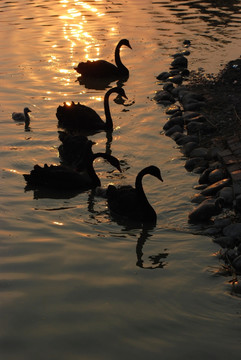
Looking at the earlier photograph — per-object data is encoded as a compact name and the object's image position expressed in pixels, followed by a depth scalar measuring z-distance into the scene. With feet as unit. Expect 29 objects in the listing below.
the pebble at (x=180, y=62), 61.05
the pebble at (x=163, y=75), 59.06
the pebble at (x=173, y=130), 45.91
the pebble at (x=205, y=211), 32.55
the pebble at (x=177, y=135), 44.78
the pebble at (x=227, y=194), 33.76
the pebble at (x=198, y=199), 34.89
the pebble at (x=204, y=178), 37.29
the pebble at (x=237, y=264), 27.66
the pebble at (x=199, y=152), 41.04
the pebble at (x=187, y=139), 43.83
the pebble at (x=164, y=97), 53.26
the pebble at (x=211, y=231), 31.45
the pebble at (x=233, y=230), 30.02
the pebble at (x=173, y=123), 47.01
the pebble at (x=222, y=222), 31.65
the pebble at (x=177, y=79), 57.52
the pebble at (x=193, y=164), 39.83
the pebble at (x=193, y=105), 49.55
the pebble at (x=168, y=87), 55.62
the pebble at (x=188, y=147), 42.24
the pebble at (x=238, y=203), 32.41
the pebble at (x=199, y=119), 46.73
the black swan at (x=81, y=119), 48.83
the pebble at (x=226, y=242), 29.78
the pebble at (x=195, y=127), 45.01
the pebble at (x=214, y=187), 35.22
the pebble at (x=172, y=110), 50.26
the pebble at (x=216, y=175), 36.81
